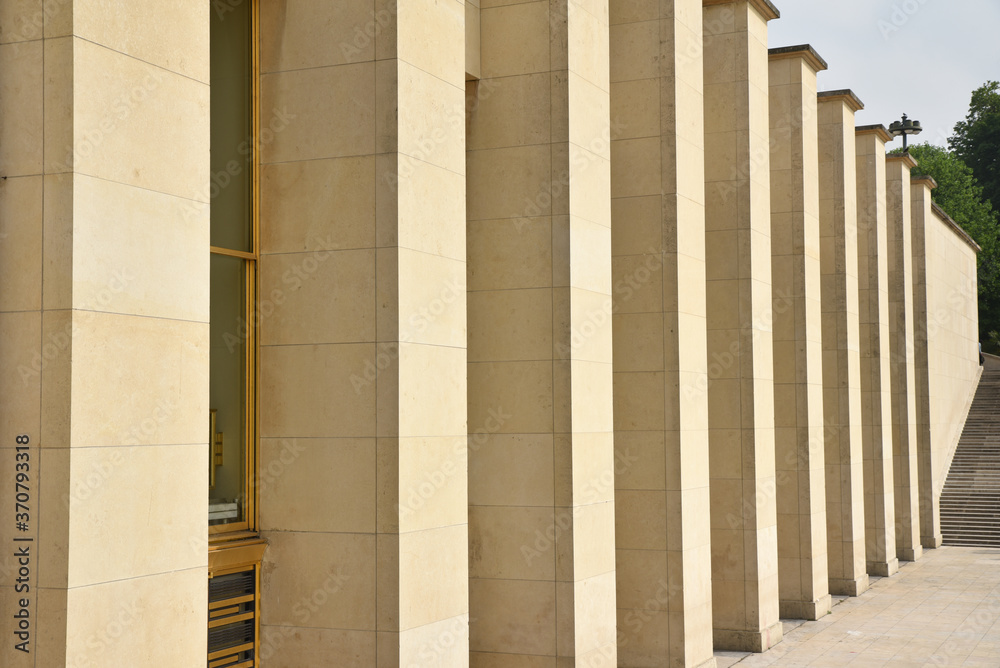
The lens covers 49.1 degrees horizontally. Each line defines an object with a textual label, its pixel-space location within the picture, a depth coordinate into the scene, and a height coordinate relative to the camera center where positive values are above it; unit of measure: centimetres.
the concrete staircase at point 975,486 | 3984 -346
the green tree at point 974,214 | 7356 +1264
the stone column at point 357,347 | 1108 +60
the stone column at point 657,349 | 1773 +88
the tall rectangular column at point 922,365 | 3806 +120
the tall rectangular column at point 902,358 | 3494 +132
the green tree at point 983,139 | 8825 +2135
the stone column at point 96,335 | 793 +56
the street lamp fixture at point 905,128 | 4141 +1031
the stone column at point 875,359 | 3177 +118
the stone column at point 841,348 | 2814 +135
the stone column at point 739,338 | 2095 +125
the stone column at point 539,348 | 1476 +76
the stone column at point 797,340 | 2477 +138
